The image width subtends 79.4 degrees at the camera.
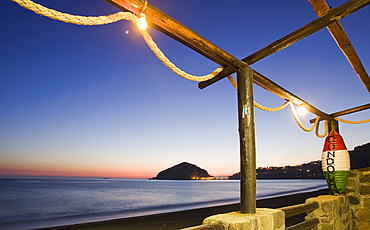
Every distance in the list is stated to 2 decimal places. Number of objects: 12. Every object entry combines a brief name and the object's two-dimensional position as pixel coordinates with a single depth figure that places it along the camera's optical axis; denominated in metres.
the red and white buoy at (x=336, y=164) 4.05
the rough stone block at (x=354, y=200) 4.12
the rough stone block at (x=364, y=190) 4.04
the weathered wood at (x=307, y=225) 2.85
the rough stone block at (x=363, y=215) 4.02
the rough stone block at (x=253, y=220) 1.75
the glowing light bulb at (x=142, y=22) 1.58
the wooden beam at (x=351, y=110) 4.39
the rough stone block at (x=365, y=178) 4.07
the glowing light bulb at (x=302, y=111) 3.96
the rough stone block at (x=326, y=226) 3.40
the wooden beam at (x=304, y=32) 2.02
